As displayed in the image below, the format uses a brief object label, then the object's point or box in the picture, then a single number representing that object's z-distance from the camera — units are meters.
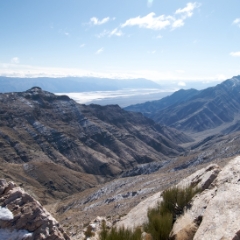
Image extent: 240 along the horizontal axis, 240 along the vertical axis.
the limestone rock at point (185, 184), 12.07
